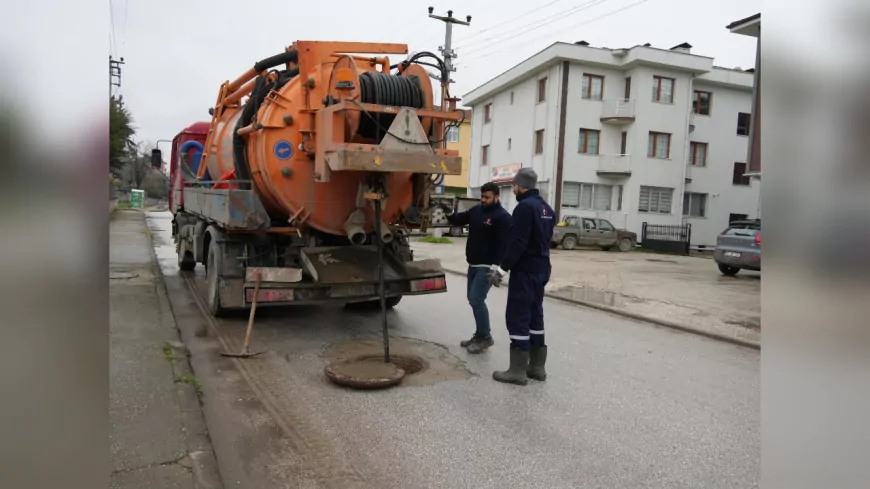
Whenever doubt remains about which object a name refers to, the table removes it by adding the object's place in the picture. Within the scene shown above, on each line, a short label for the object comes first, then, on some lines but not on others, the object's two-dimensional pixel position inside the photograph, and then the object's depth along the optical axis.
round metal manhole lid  4.93
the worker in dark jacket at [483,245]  6.26
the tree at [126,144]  25.61
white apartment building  27.69
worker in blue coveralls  5.15
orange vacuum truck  5.78
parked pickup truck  24.25
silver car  14.37
